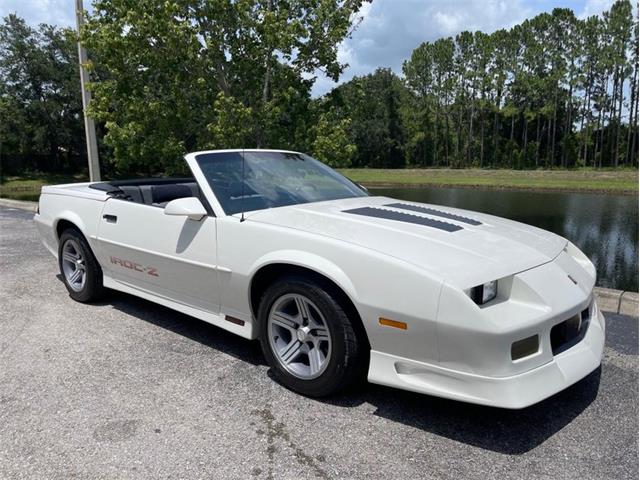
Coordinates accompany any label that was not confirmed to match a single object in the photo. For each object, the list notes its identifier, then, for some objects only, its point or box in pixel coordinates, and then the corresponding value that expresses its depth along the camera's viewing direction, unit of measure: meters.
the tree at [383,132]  68.00
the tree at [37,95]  41.22
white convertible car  2.47
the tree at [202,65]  13.31
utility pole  13.20
